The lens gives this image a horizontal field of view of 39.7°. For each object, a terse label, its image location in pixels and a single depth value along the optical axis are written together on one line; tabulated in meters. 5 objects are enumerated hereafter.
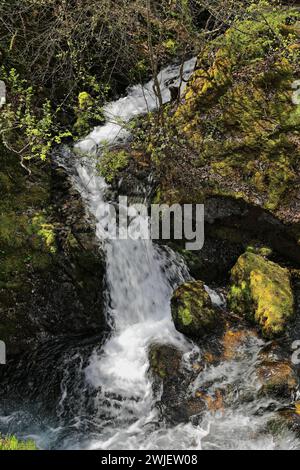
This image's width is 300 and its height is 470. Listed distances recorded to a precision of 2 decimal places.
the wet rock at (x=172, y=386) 5.36
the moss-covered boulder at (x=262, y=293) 6.32
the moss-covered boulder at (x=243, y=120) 7.57
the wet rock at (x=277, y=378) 5.37
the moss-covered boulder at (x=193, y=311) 6.40
